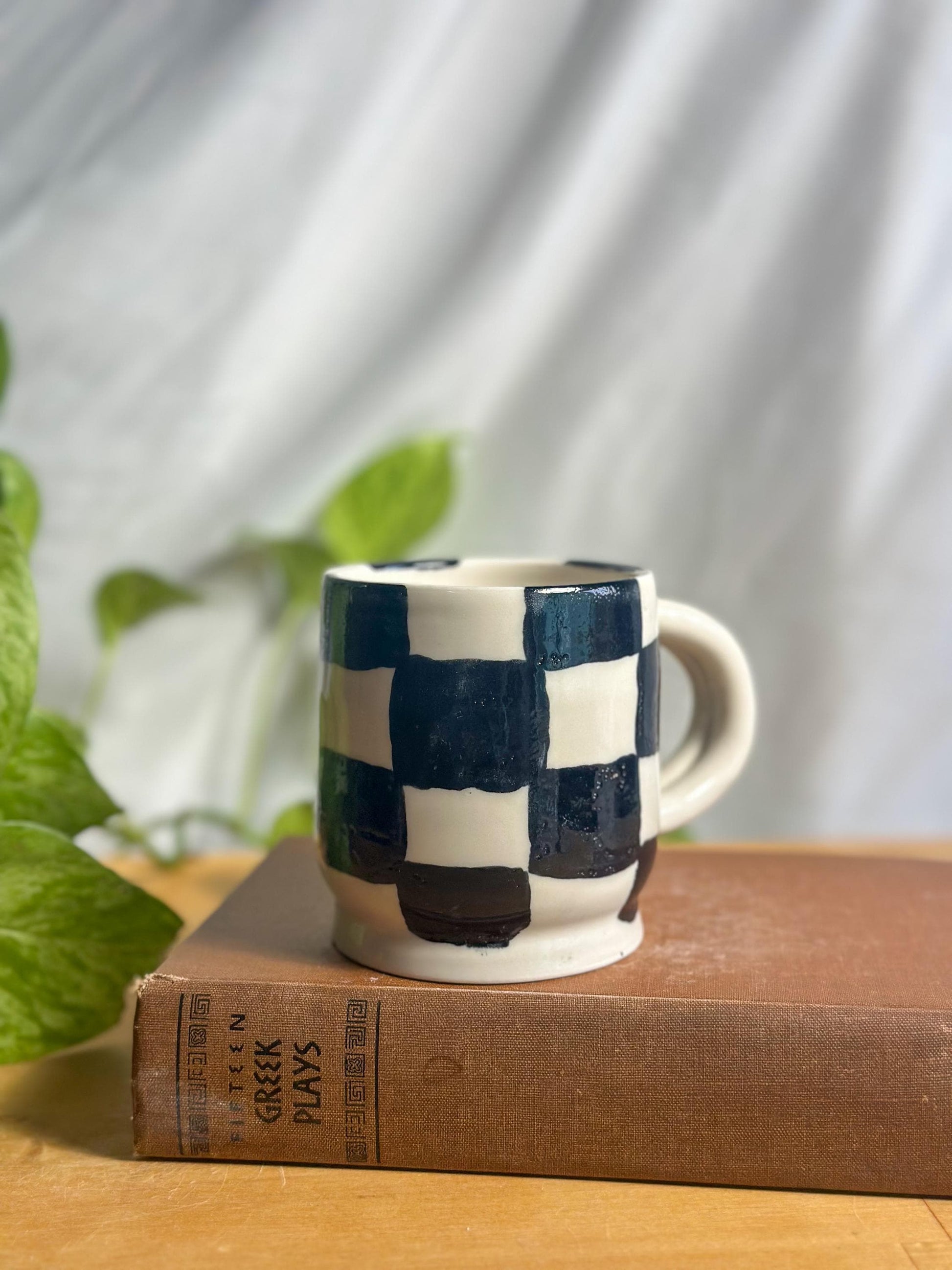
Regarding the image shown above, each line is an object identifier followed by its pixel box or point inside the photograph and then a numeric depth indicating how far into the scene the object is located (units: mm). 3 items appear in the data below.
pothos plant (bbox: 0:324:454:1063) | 482
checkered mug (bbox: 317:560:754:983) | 448
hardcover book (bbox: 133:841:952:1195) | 429
